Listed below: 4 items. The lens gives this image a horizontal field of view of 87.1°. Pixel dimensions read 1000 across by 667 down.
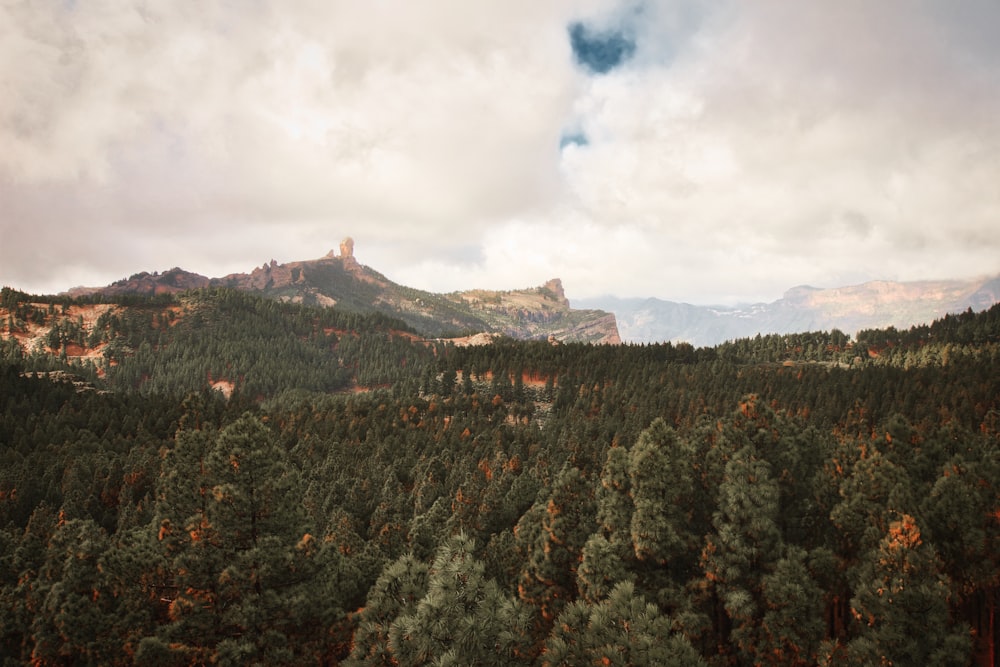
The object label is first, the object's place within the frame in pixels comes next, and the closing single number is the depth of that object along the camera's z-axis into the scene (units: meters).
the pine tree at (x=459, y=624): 18.34
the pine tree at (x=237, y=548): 26.61
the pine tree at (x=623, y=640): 19.50
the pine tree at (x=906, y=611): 25.09
